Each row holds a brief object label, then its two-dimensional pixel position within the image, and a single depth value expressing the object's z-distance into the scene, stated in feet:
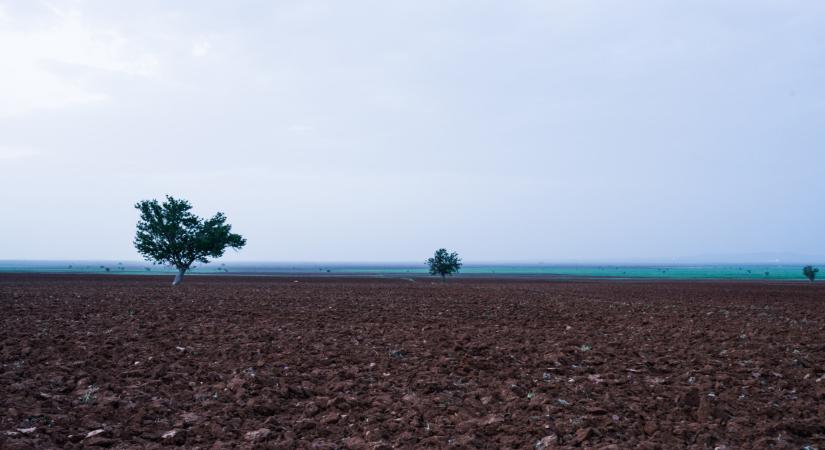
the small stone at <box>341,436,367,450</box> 29.77
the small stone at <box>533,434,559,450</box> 29.21
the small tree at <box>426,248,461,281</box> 296.10
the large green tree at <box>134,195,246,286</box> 193.26
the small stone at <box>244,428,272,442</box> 30.83
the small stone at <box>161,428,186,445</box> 30.48
